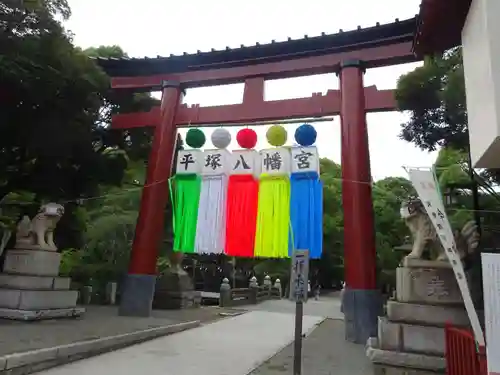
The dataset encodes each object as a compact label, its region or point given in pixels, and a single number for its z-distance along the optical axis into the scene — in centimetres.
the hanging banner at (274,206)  832
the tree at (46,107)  927
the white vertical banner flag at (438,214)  533
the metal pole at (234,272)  2579
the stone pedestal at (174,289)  1549
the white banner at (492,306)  382
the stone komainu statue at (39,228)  1068
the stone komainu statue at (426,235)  713
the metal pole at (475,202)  793
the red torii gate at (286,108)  1015
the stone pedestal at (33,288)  981
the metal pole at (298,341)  501
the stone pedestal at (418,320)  663
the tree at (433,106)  763
